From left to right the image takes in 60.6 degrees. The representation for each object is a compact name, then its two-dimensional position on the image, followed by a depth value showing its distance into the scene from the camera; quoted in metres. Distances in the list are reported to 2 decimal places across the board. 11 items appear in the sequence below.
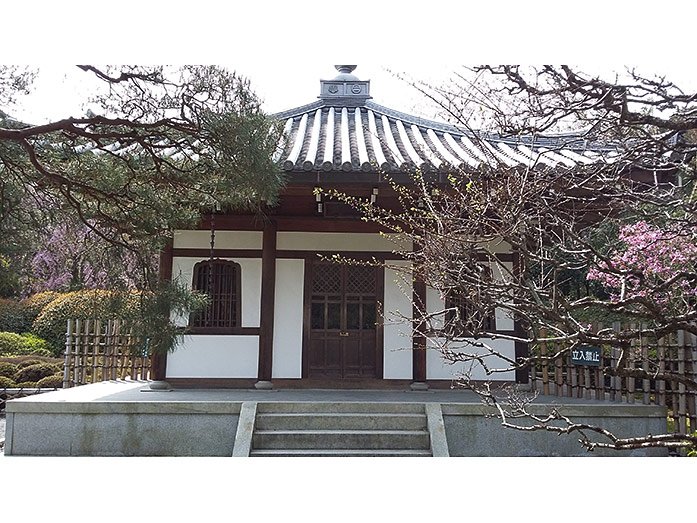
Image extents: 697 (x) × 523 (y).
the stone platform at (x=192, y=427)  5.52
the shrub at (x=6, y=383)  10.89
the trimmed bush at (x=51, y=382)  10.80
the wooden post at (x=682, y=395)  5.80
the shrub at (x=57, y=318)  12.74
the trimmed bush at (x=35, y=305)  14.38
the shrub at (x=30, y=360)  11.83
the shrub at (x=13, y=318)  14.13
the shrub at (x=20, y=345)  13.09
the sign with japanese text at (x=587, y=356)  6.45
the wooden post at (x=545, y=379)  7.11
